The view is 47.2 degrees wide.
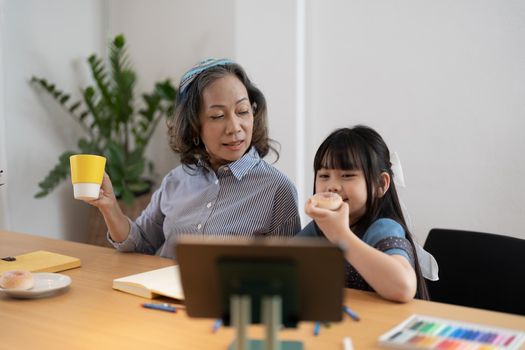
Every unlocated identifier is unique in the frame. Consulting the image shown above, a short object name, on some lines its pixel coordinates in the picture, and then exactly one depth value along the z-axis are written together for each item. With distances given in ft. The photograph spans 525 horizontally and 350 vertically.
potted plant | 12.03
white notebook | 4.80
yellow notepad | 5.65
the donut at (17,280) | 4.87
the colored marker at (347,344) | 3.68
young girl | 5.06
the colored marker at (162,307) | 4.50
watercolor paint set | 3.63
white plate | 4.82
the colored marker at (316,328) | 3.95
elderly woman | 6.28
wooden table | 3.88
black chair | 5.54
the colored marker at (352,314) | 4.22
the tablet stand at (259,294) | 2.84
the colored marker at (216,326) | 4.06
